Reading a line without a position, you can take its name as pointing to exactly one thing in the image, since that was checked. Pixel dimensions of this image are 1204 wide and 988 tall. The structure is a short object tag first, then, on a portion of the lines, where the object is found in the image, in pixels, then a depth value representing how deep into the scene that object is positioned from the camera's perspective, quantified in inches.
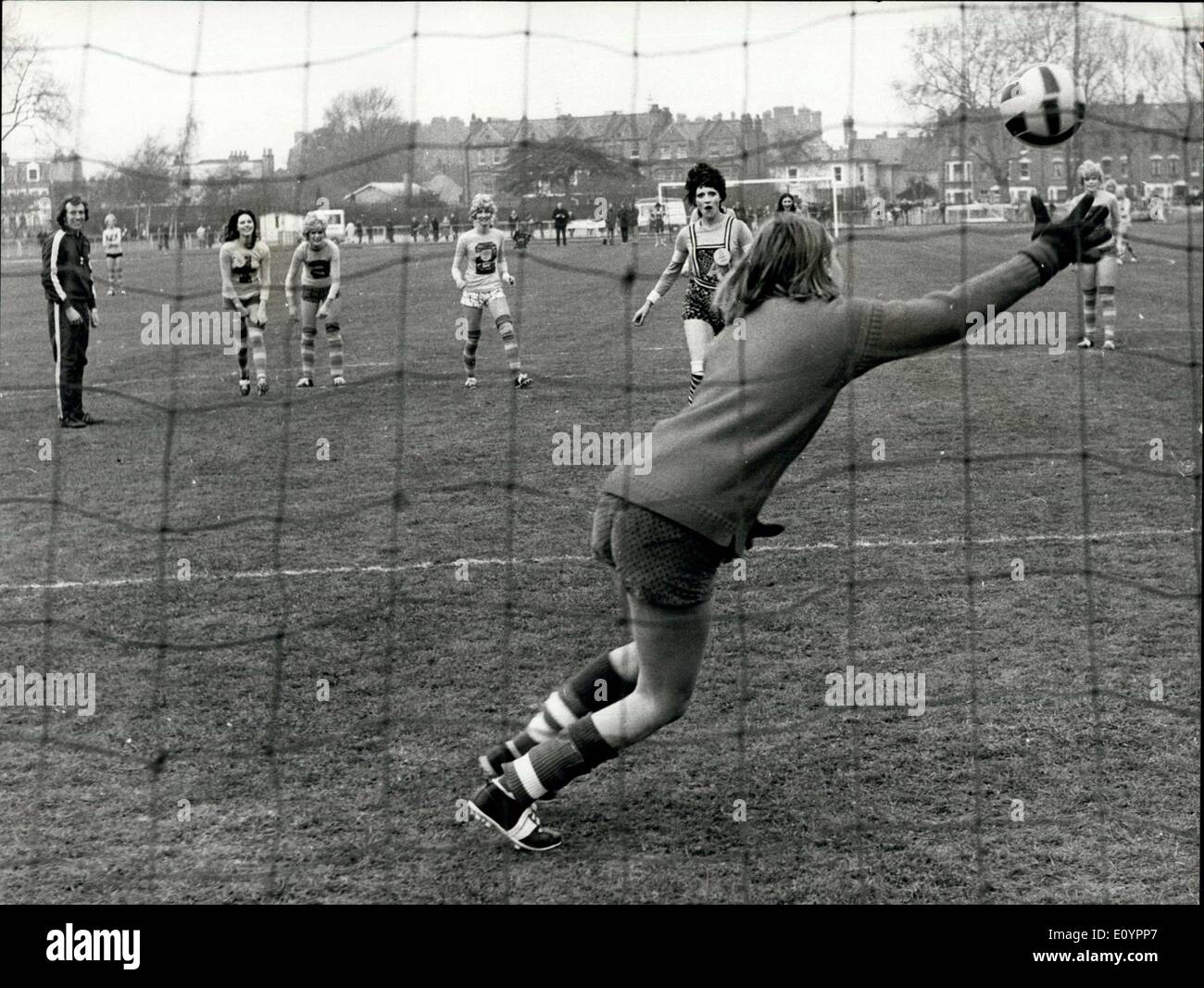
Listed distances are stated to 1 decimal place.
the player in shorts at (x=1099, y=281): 531.2
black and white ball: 200.2
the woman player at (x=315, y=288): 542.9
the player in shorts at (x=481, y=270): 540.1
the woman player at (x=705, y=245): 439.5
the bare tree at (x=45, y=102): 729.3
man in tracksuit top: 461.7
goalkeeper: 158.9
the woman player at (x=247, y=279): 540.1
